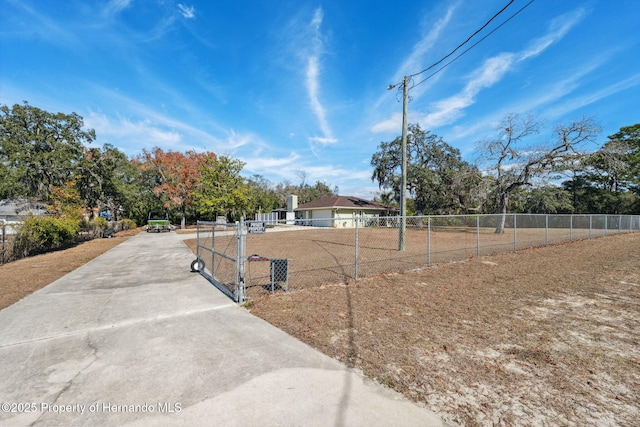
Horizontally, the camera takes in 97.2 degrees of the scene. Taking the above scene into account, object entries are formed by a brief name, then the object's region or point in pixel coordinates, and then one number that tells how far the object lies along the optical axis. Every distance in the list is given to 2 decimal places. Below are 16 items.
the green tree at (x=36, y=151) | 26.20
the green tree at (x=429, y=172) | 28.22
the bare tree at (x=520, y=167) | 20.34
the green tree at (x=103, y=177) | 31.16
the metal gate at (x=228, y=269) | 5.49
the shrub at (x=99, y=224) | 21.89
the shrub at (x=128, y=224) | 33.19
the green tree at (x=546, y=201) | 30.81
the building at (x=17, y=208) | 25.12
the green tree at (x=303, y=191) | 58.56
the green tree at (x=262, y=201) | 42.91
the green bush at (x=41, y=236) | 11.57
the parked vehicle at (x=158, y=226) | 27.27
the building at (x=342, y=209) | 34.78
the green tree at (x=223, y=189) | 30.91
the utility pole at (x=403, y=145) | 12.19
